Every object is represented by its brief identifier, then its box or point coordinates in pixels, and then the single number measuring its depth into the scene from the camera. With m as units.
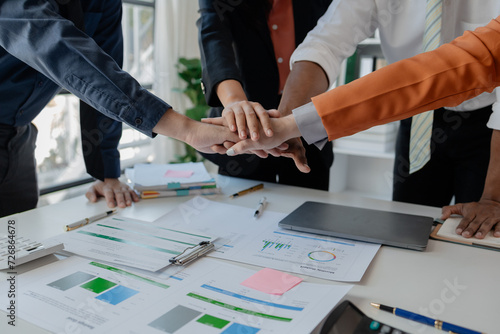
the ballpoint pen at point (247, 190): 1.38
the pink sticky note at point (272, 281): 0.79
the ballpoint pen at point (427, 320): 0.66
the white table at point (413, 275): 0.71
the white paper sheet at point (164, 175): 1.39
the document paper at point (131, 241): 0.90
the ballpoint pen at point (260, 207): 1.19
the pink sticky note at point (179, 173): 1.49
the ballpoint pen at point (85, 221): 1.08
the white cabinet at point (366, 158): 2.99
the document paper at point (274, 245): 0.88
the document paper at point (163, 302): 0.67
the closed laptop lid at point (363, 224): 1.00
